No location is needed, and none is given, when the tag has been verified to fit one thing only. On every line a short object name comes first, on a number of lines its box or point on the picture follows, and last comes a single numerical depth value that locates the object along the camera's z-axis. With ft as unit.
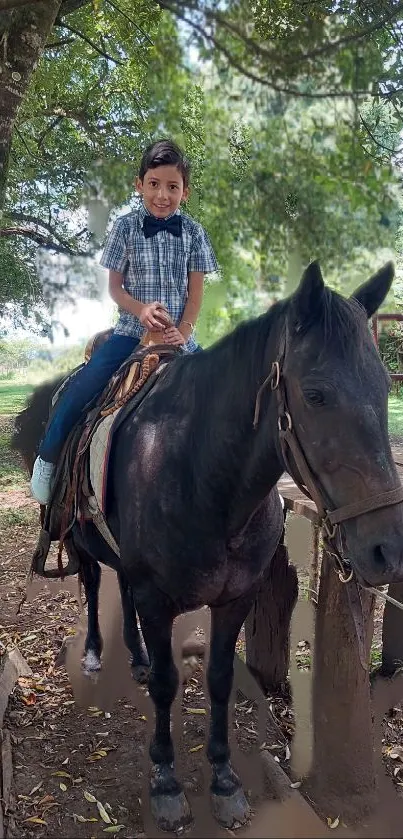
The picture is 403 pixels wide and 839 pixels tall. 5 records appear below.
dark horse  5.27
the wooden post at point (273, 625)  11.62
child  9.22
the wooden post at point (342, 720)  9.45
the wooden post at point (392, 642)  11.95
